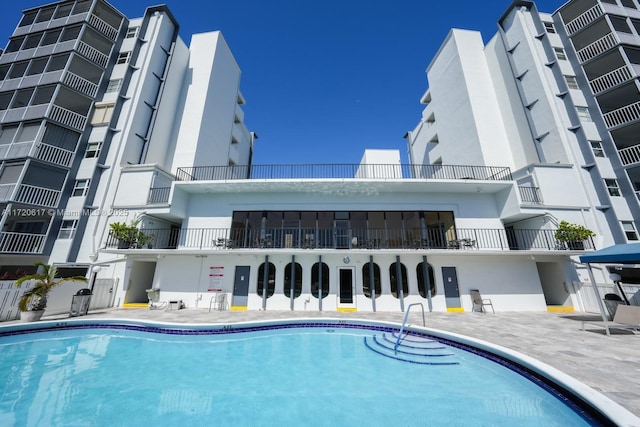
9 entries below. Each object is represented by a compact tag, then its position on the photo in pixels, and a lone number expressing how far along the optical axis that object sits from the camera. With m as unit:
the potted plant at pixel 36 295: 8.66
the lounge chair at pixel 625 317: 6.66
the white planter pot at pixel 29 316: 8.59
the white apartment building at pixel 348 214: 11.81
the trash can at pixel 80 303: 9.76
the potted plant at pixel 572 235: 11.05
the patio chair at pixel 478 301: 11.15
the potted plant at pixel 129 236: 11.69
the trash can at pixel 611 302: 8.06
